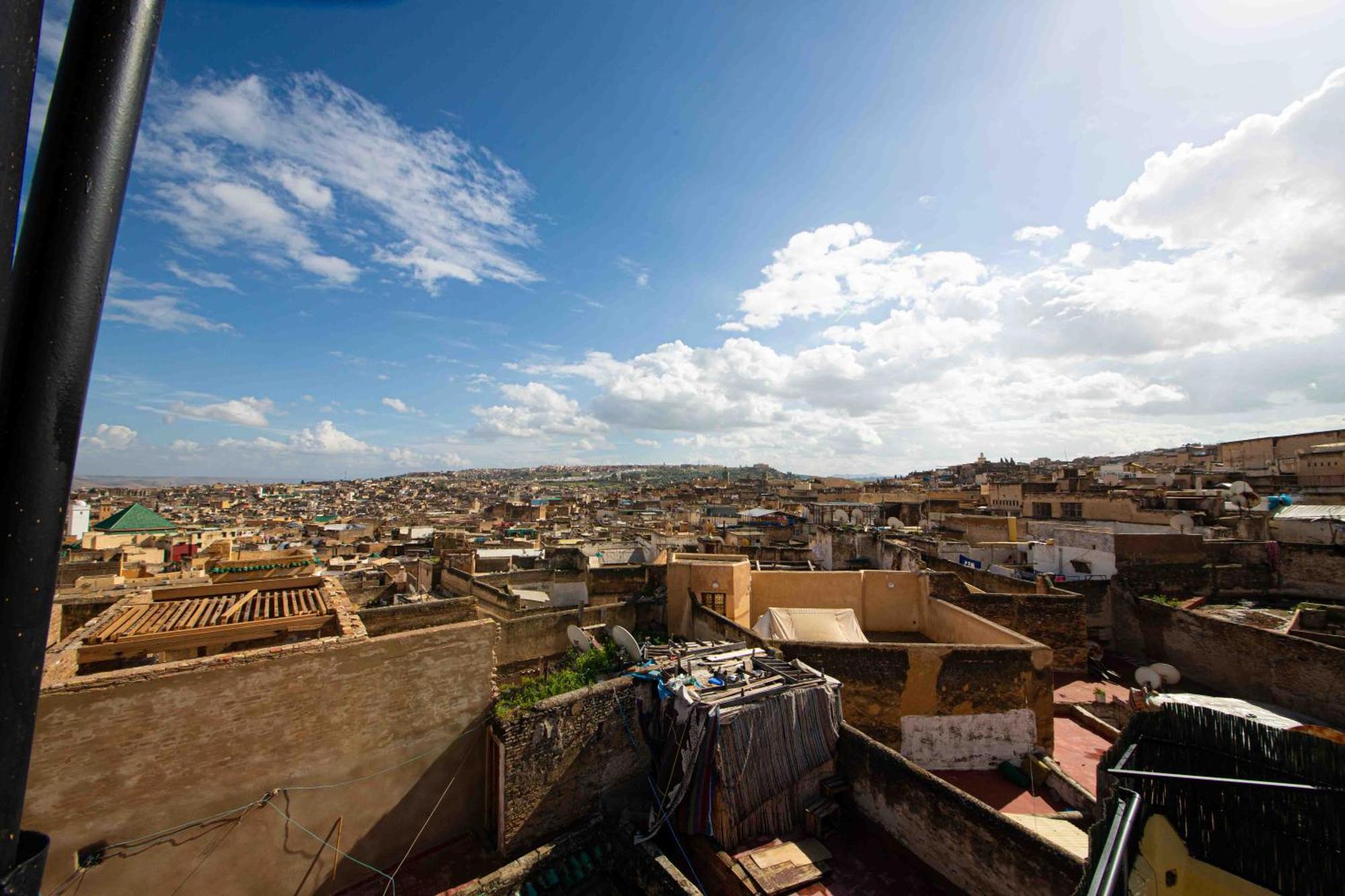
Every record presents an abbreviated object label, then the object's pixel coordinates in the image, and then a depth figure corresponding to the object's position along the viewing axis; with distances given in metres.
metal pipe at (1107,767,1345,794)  2.40
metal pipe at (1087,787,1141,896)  2.22
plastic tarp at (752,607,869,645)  14.23
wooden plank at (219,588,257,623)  9.53
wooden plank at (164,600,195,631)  9.05
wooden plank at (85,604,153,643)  8.41
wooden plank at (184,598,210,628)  9.17
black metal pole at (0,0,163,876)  0.85
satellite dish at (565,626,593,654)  12.91
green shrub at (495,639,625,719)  11.23
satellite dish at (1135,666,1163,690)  16.31
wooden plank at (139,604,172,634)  8.95
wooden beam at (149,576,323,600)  10.98
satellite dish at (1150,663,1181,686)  16.39
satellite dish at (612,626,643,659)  11.45
